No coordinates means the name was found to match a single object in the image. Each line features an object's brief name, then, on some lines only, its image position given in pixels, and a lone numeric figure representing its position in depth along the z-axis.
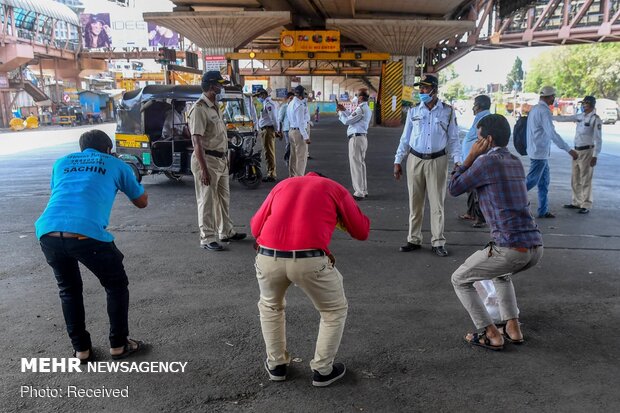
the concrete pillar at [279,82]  42.75
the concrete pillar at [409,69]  27.98
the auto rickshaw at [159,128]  9.68
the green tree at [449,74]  128.10
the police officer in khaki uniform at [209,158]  5.80
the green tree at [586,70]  49.16
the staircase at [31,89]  36.06
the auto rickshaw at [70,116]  37.41
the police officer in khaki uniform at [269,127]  11.25
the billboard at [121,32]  42.72
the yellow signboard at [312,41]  24.98
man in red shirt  2.83
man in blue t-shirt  3.16
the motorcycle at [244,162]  9.73
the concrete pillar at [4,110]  34.41
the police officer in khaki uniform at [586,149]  7.99
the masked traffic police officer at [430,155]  5.70
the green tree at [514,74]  95.50
